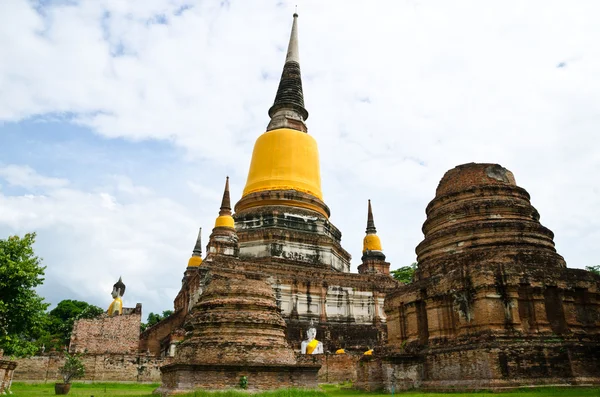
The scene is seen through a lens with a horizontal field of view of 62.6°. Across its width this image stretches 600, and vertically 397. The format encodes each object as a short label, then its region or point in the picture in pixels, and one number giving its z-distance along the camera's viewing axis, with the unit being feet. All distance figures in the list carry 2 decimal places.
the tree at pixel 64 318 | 125.18
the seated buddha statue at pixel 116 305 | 100.95
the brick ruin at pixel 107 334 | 79.66
